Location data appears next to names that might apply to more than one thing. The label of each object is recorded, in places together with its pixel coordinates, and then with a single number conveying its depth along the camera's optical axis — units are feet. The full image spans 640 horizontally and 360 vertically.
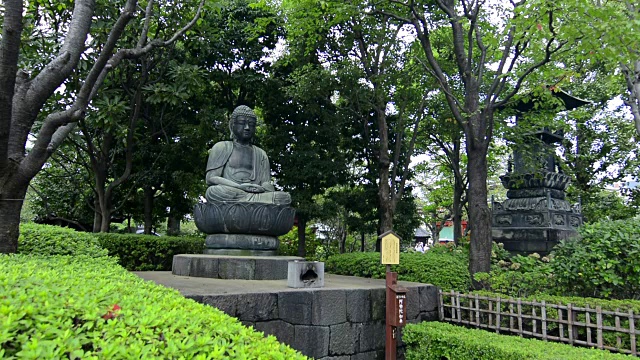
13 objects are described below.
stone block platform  15.76
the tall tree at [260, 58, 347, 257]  39.27
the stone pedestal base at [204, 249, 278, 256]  22.56
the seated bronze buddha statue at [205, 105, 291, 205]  23.12
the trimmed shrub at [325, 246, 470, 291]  22.35
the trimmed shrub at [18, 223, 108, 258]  16.42
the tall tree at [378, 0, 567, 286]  23.15
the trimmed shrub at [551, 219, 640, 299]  17.94
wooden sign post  17.37
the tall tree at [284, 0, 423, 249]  35.68
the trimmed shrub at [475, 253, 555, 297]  20.39
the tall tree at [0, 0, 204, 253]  13.15
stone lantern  31.78
